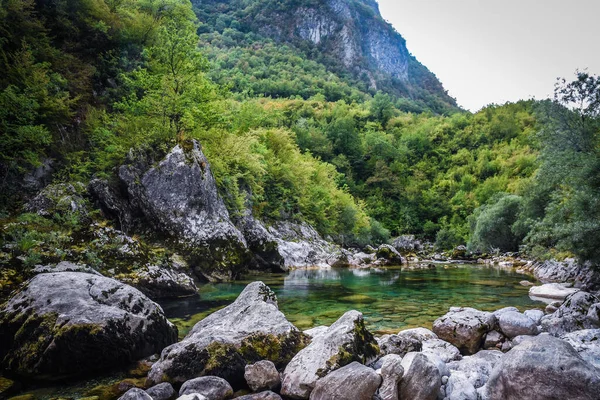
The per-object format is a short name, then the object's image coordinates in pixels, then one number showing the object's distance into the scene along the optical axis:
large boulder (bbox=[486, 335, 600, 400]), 3.83
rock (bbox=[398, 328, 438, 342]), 6.95
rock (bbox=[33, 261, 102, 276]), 8.62
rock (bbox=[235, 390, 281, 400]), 4.64
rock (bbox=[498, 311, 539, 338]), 7.17
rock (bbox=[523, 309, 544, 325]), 8.12
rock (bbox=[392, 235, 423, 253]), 56.78
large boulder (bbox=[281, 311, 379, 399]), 4.77
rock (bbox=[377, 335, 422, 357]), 6.08
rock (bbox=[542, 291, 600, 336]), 7.39
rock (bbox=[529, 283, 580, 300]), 12.71
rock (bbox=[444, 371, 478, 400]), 4.59
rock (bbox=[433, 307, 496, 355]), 7.01
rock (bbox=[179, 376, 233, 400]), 4.64
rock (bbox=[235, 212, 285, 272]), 20.75
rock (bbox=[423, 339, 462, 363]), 6.14
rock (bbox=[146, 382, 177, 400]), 4.60
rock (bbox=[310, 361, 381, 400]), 4.32
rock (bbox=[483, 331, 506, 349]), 7.01
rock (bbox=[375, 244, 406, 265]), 30.14
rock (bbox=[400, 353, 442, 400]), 4.50
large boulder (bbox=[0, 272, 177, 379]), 5.22
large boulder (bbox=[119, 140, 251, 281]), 15.16
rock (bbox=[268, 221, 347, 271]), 27.16
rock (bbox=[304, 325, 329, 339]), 6.90
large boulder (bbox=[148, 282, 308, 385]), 5.15
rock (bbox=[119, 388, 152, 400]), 4.11
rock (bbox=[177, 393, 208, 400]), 4.23
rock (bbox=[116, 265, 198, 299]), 10.85
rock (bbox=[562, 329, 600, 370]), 5.18
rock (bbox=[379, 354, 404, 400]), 4.40
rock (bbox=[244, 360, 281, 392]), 4.98
